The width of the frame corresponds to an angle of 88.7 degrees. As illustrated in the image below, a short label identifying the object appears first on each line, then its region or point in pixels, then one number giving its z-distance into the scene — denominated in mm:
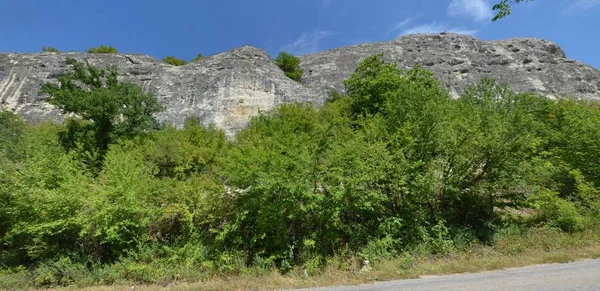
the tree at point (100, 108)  17719
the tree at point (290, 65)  42156
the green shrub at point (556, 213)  10055
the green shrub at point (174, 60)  54644
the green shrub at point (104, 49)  53688
